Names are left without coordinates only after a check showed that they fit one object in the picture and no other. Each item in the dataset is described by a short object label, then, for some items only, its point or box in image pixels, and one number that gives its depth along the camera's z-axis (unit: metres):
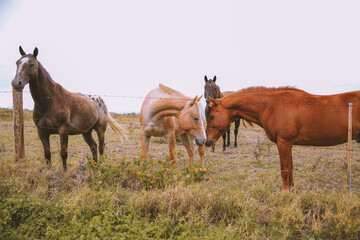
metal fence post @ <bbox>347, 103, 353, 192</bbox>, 3.15
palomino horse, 4.18
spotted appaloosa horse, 3.54
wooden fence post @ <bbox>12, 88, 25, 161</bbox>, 4.47
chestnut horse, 3.28
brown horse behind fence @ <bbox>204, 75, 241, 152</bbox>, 7.76
